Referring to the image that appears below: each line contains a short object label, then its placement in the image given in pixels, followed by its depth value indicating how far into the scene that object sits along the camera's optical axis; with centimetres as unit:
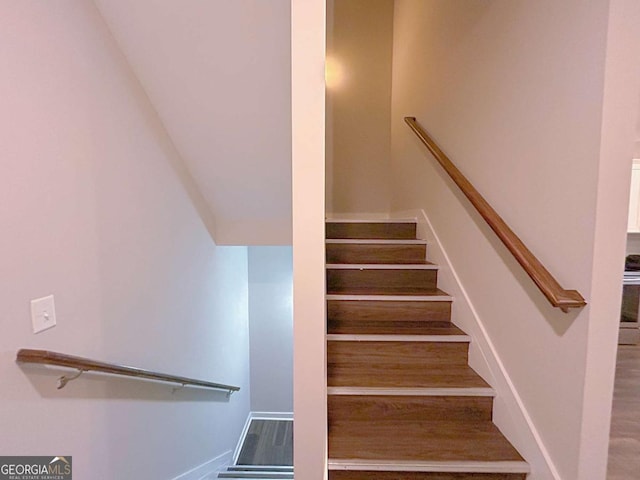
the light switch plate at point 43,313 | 126
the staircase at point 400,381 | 148
